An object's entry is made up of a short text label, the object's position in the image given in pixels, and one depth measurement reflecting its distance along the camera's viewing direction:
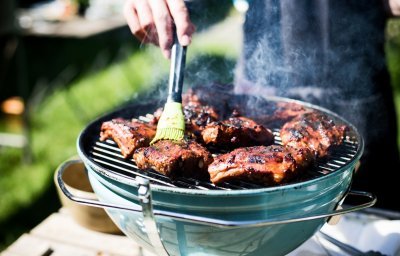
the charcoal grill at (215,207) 1.76
